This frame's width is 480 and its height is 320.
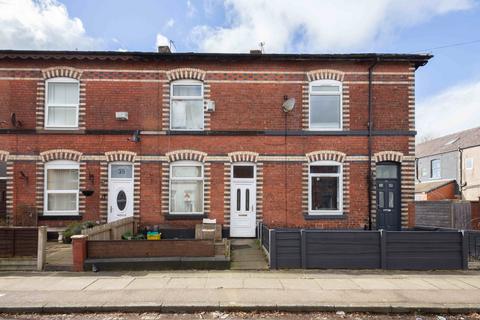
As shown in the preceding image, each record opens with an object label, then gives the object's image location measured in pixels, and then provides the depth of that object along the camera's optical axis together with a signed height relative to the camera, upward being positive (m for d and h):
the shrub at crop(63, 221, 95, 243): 11.67 -1.68
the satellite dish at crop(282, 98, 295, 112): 12.67 +2.85
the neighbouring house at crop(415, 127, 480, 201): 28.53 +1.53
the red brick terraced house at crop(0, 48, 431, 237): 12.88 +1.63
